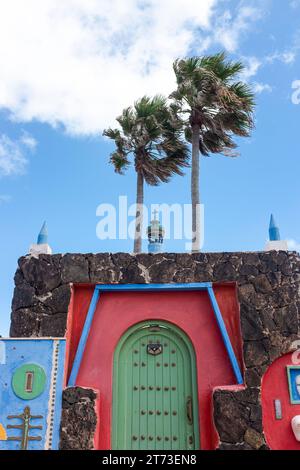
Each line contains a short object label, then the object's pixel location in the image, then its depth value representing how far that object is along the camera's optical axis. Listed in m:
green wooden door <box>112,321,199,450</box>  5.96
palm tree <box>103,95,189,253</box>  13.72
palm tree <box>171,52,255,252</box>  12.17
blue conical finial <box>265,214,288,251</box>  6.87
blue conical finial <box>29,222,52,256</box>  6.85
